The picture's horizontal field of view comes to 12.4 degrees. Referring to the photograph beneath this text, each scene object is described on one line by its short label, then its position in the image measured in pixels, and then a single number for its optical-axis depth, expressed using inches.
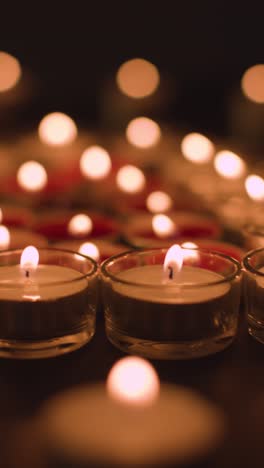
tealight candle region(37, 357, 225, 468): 10.8
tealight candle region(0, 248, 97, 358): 12.8
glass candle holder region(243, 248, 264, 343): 13.0
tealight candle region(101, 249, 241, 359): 12.7
